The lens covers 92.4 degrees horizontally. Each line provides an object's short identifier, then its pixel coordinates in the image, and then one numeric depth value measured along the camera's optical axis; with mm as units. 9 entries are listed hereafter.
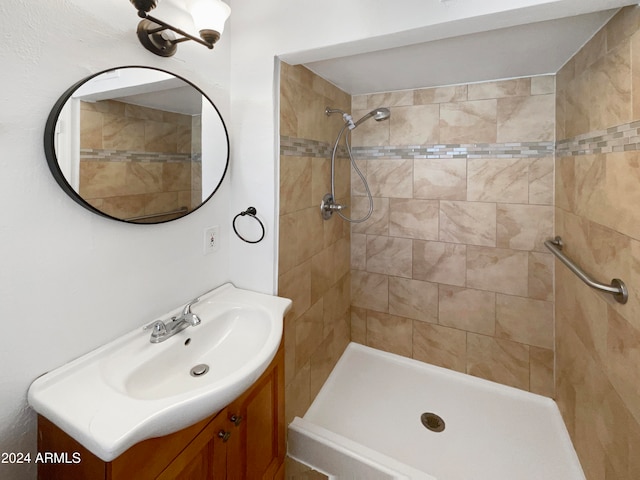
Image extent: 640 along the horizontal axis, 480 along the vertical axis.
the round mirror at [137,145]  936
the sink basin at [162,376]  753
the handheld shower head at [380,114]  1979
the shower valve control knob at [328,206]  1980
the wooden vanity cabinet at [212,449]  792
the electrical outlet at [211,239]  1479
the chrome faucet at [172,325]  1130
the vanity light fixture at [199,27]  1065
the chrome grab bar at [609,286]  1098
